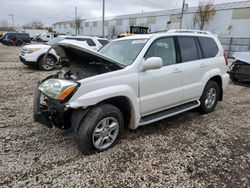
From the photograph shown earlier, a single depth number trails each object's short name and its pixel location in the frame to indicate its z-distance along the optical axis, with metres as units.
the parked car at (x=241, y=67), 7.80
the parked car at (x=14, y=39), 28.12
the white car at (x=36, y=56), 8.94
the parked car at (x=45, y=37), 37.61
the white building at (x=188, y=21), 28.48
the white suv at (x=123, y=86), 2.77
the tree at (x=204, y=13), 31.58
